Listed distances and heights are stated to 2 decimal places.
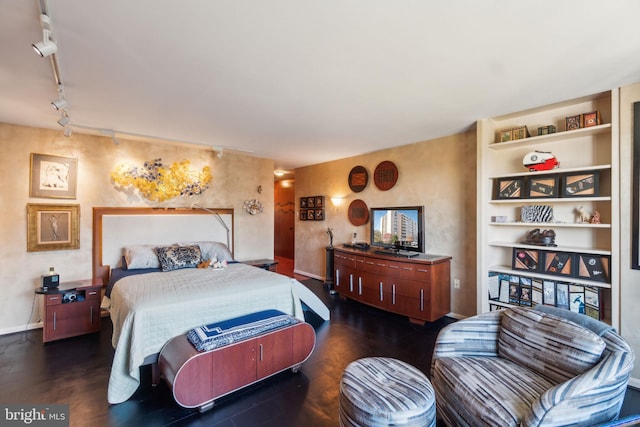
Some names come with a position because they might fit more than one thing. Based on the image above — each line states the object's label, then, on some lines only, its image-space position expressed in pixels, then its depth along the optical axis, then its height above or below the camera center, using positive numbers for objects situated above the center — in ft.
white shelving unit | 8.16 +0.72
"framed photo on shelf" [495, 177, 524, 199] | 10.07 +0.95
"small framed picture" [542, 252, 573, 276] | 8.96 -1.62
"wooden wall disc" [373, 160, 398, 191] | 14.90 +2.12
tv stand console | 11.68 -3.10
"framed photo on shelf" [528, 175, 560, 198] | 9.33 +0.95
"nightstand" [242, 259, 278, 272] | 15.73 -2.76
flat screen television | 13.24 -0.69
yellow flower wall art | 13.26 +1.79
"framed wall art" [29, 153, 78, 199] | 11.38 +1.62
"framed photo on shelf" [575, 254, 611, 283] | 8.33 -1.61
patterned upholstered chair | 4.46 -3.00
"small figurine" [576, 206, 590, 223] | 9.07 -0.04
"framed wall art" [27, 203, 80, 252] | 11.34 -0.49
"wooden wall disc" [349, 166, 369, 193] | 16.43 +2.13
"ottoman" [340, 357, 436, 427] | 4.60 -3.17
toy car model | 9.37 +1.79
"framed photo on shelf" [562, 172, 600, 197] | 8.63 +0.92
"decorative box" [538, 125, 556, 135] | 9.46 +2.87
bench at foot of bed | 6.42 -3.72
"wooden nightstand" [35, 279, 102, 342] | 10.21 -3.55
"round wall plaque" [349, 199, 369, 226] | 16.52 +0.14
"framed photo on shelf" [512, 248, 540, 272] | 9.76 -1.60
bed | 7.15 -2.31
